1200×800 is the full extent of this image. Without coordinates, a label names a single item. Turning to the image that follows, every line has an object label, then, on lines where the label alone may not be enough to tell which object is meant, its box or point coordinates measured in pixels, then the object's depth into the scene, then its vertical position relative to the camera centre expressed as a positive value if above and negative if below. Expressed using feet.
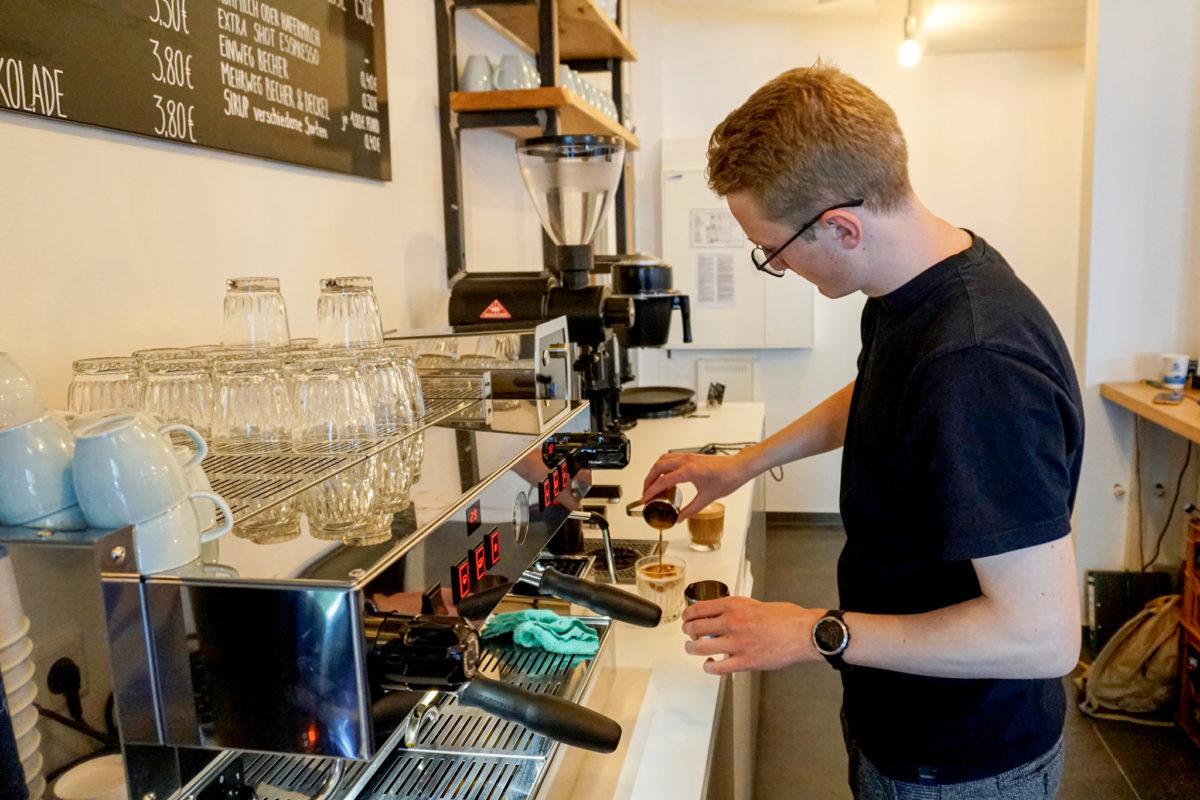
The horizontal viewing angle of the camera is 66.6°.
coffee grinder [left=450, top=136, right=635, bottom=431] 6.22 +0.07
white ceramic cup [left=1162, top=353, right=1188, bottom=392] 10.17 -1.06
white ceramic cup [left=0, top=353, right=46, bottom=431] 2.34 -0.23
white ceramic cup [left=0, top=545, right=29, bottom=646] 2.02 -0.66
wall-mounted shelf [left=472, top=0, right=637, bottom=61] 8.57 +2.73
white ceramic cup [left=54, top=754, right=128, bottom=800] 2.10 -1.09
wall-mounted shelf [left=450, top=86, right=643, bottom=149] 7.00 +1.50
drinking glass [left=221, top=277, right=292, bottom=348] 4.04 -0.05
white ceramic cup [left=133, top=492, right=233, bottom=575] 2.14 -0.56
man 3.29 -0.73
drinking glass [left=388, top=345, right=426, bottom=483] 3.39 -0.42
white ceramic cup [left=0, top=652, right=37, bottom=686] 2.05 -0.82
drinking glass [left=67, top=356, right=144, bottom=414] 3.22 -0.28
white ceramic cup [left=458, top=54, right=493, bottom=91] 7.24 +1.74
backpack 9.71 -4.15
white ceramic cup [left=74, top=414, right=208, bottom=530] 2.14 -0.40
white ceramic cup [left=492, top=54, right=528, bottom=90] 7.26 +1.75
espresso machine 2.10 -0.83
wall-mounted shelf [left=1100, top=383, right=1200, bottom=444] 8.63 -1.33
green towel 4.16 -1.56
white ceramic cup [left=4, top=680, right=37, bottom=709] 2.06 -0.87
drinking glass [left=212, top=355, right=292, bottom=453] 3.37 -0.39
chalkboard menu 3.35 +1.05
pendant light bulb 12.29 +3.19
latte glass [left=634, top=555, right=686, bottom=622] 5.20 -1.65
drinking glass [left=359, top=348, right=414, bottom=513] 3.22 -0.42
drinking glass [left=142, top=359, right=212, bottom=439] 3.27 -0.31
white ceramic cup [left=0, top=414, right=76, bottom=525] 2.14 -0.40
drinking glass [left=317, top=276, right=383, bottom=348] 4.42 -0.08
